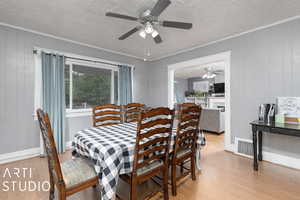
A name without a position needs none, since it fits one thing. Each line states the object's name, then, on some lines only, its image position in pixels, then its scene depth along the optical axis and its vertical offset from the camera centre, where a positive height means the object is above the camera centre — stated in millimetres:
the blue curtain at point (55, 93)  2922 +117
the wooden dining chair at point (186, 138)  1684 -473
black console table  1997 -428
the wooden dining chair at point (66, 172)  1150 -652
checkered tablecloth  1234 -488
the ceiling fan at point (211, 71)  6846 +1304
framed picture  2314 -165
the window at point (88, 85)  3431 +350
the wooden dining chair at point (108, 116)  2354 -288
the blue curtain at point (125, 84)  4113 +397
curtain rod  2846 +910
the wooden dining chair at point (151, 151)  1319 -493
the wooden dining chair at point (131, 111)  2797 -240
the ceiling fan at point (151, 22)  1725 +986
